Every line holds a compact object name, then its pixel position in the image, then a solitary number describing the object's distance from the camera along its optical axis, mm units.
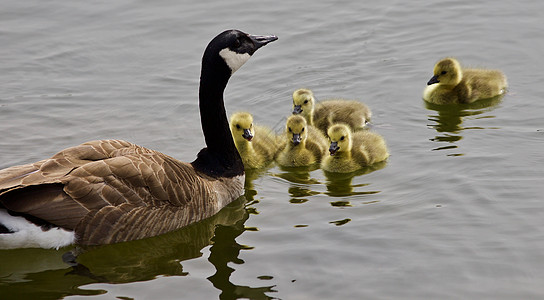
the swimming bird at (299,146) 17391
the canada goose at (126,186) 13594
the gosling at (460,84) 19719
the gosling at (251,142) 17391
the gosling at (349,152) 17109
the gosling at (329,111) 18594
